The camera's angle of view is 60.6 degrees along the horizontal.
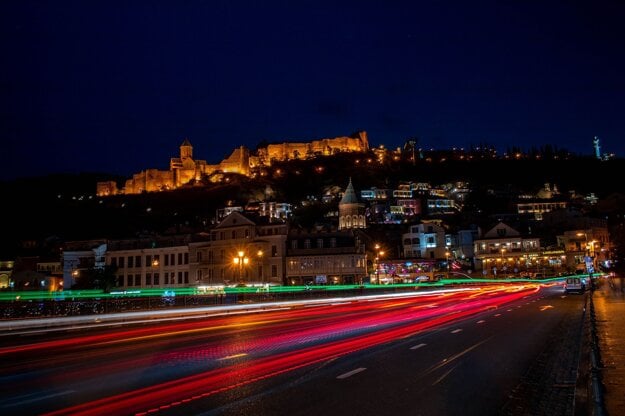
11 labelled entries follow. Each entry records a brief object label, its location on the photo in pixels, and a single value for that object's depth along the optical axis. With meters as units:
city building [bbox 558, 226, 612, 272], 94.75
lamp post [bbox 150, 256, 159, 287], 74.94
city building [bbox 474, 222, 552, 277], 93.81
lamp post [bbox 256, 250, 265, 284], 69.96
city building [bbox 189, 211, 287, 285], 69.62
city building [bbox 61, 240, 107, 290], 79.75
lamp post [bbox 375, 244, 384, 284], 82.75
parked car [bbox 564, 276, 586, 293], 41.91
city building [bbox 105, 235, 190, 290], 74.38
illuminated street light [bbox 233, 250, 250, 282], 64.16
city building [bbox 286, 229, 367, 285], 69.56
